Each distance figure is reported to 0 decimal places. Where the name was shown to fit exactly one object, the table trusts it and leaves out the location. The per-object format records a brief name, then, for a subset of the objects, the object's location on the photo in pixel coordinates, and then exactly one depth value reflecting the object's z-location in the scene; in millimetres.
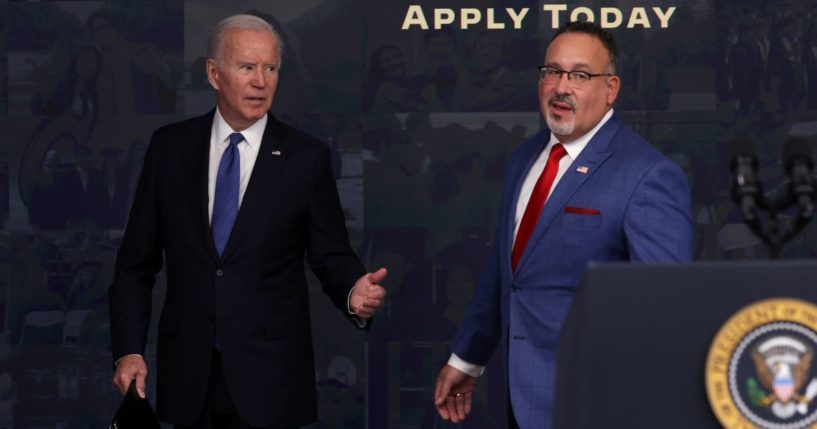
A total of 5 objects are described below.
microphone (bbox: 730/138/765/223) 4281
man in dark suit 7467
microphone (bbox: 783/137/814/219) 4219
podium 4135
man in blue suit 6505
